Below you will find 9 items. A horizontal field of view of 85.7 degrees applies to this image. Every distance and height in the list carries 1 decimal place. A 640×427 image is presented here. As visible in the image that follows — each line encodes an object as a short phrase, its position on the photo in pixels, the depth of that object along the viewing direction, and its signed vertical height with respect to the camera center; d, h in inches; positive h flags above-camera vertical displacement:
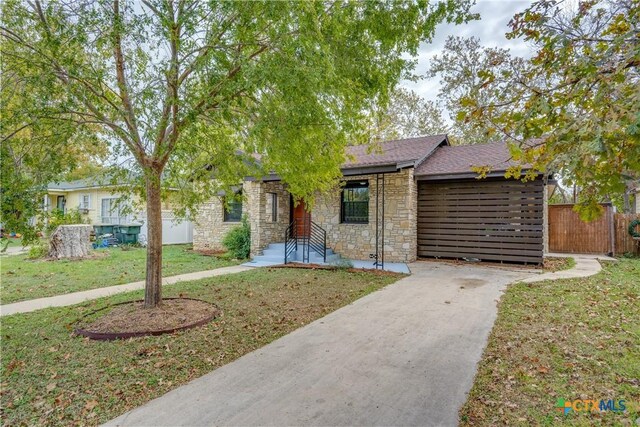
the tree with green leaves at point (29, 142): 156.1 +37.1
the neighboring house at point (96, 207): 704.4 +14.9
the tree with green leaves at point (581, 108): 77.9 +31.5
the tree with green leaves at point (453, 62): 769.6 +346.5
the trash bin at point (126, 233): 650.8 -37.3
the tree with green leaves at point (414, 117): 914.7 +264.4
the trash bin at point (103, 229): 662.5 -30.4
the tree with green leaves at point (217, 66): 158.7 +75.0
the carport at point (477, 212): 395.9 +2.8
